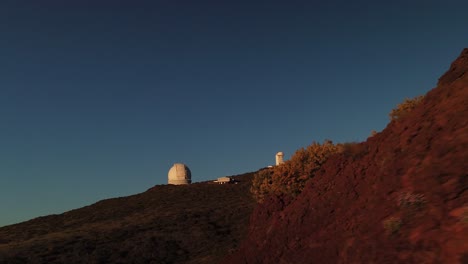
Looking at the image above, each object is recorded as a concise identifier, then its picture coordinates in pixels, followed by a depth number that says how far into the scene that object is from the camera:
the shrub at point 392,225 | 10.26
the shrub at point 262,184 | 23.22
